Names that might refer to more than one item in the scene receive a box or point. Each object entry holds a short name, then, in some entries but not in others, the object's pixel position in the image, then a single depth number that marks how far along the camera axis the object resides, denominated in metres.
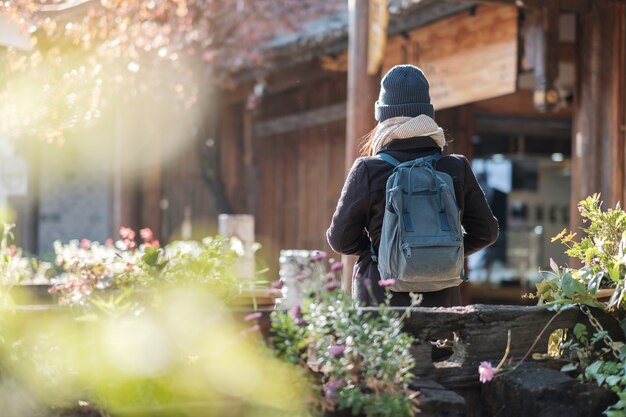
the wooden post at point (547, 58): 10.98
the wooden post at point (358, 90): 10.47
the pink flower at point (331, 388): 4.23
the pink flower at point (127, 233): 6.78
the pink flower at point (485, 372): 4.61
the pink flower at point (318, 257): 4.64
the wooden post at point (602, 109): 11.24
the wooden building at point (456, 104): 11.22
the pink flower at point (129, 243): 6.87
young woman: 5.23
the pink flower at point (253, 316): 4.33
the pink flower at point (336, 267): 4.54
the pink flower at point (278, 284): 4.83
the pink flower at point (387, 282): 4.50
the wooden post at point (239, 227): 13.25
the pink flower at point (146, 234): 6.90
